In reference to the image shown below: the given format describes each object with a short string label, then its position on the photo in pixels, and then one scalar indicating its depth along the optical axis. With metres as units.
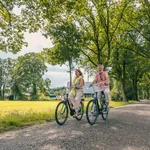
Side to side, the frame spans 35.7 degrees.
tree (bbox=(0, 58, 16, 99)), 84.06
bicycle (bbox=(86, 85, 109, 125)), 8.20
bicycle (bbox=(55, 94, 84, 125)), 8.14
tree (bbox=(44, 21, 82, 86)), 21.19
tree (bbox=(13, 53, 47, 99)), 65.06
